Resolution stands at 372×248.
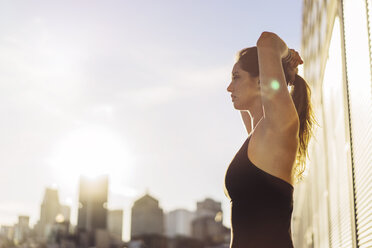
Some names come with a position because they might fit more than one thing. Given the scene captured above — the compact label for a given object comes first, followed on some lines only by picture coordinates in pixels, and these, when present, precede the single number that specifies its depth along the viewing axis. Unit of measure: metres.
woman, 1.79
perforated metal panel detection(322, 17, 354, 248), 4.42
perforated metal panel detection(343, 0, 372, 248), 3.07
